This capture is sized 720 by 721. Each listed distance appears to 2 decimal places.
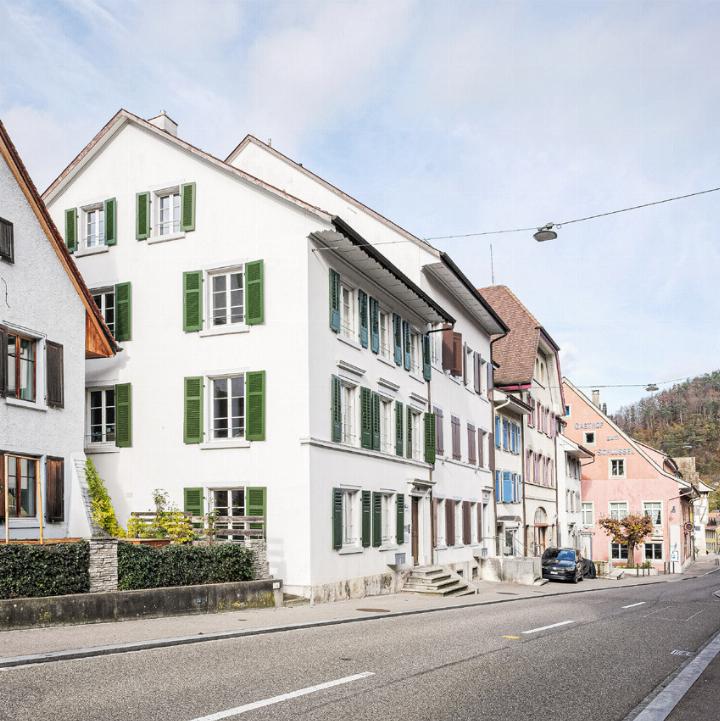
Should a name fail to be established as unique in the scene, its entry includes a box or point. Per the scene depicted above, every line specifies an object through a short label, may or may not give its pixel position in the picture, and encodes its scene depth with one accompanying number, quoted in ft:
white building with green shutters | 71.41
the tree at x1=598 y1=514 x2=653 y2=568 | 183.21
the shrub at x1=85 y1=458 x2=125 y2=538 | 64.34
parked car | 126.62
